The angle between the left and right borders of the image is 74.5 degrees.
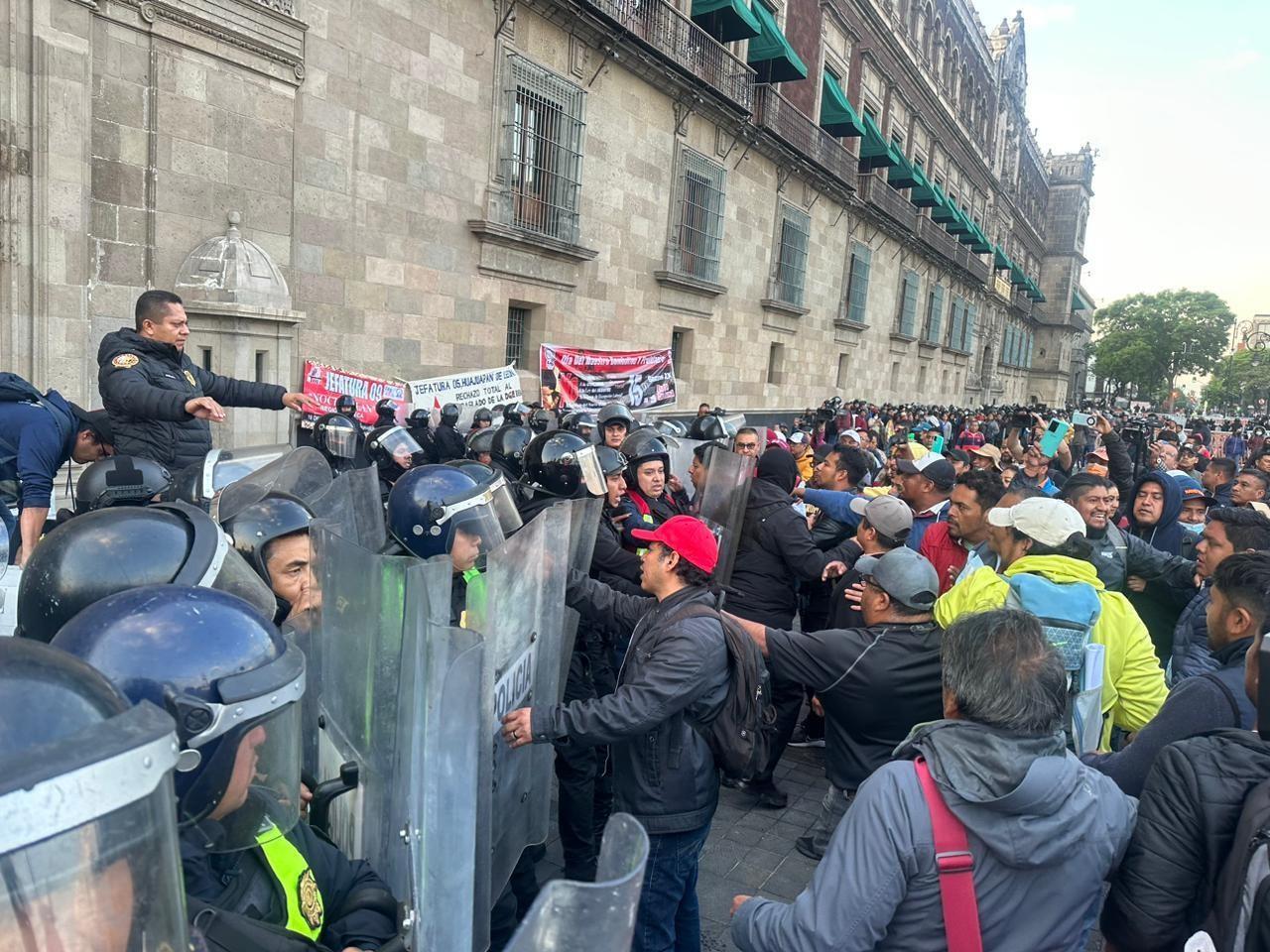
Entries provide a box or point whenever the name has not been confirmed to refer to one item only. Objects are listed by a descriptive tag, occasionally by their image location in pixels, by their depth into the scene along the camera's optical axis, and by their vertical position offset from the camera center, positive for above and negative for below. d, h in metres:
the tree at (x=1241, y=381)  72.50 +3.78
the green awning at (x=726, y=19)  14.12 +6.29
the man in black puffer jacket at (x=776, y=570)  4.12 -0.95
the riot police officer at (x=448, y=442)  7.12 -0.78
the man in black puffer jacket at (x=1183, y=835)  1.56 -0.79
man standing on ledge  3.72 -0.28
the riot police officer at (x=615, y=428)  6.10 -0.46
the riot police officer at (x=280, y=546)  2.60 -0.65
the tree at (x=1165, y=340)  75.62 +6.97
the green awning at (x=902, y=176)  23.95 +6.40
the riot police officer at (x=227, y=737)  1.22 -0.61
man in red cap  2.28 -0.96
